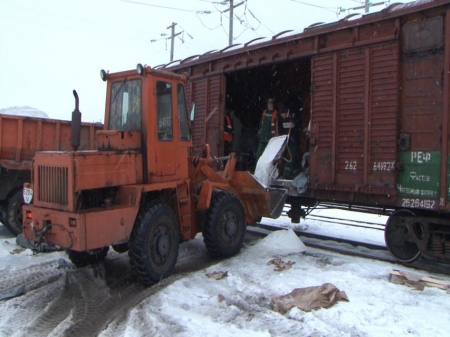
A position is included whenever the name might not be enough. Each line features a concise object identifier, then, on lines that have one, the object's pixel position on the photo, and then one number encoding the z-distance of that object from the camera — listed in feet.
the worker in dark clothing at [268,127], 32.71
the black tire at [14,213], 29.12
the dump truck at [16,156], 29.04
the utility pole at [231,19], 82.94
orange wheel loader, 16.74
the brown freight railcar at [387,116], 20.31
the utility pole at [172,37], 123.44
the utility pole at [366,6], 79.16
